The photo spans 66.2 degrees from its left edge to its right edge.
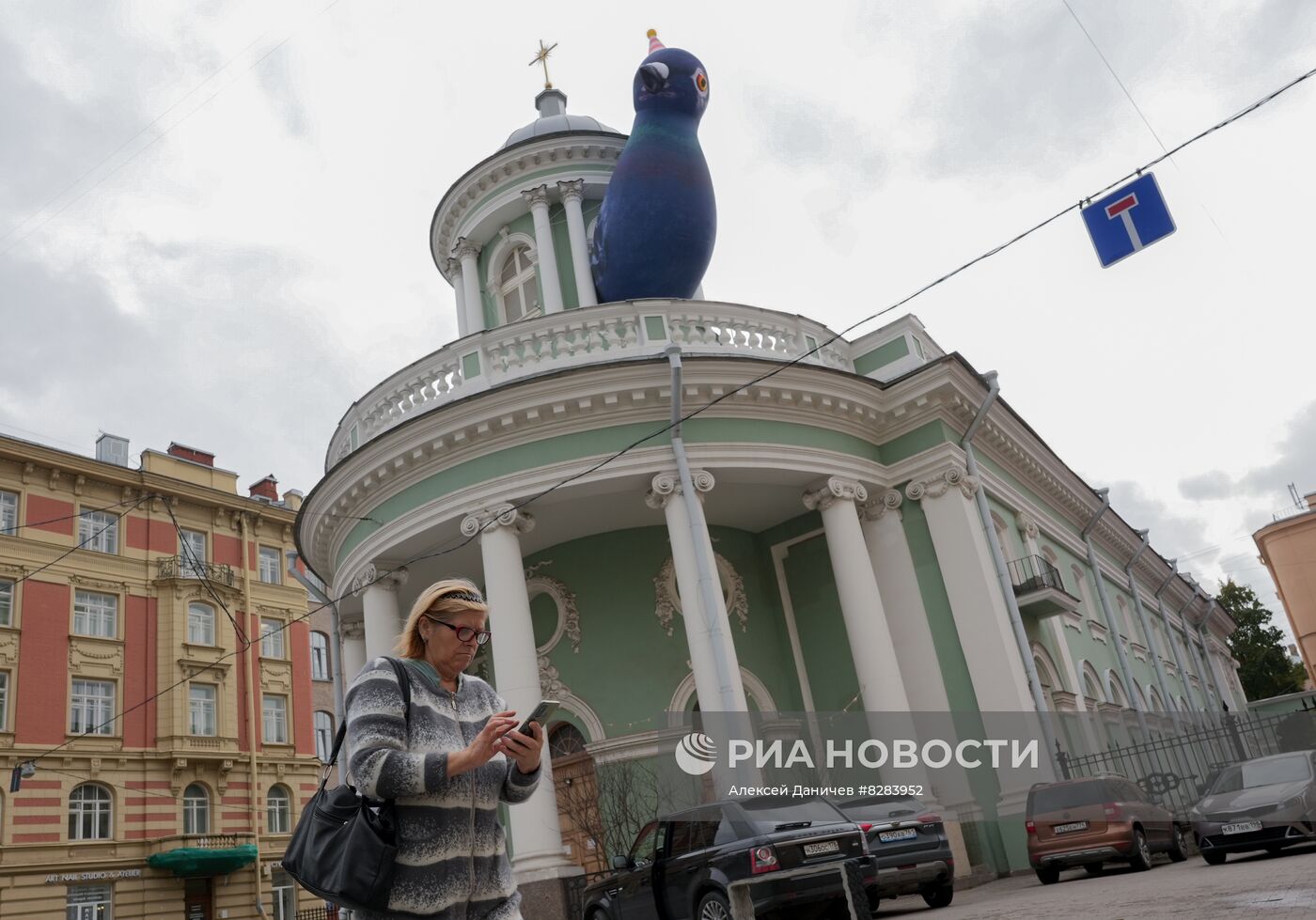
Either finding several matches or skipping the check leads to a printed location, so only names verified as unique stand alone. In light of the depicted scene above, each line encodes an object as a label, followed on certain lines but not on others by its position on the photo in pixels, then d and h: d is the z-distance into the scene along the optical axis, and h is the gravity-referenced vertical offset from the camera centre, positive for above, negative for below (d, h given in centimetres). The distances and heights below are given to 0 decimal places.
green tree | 4950 +324
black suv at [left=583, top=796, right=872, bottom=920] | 789 -26
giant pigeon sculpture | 1705 +1014
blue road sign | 927 +457
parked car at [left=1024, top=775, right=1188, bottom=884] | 1093 -66
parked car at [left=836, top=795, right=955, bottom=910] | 998 -50
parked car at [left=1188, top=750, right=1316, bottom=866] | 1044 -82
